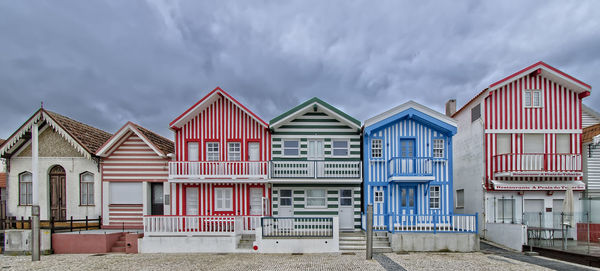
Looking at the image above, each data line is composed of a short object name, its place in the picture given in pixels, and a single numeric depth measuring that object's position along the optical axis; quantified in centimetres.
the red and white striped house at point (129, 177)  1762
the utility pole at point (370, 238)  1334
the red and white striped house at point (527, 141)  1753
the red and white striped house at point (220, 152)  1702
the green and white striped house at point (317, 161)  1675
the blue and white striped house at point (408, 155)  1708
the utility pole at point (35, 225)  1341
